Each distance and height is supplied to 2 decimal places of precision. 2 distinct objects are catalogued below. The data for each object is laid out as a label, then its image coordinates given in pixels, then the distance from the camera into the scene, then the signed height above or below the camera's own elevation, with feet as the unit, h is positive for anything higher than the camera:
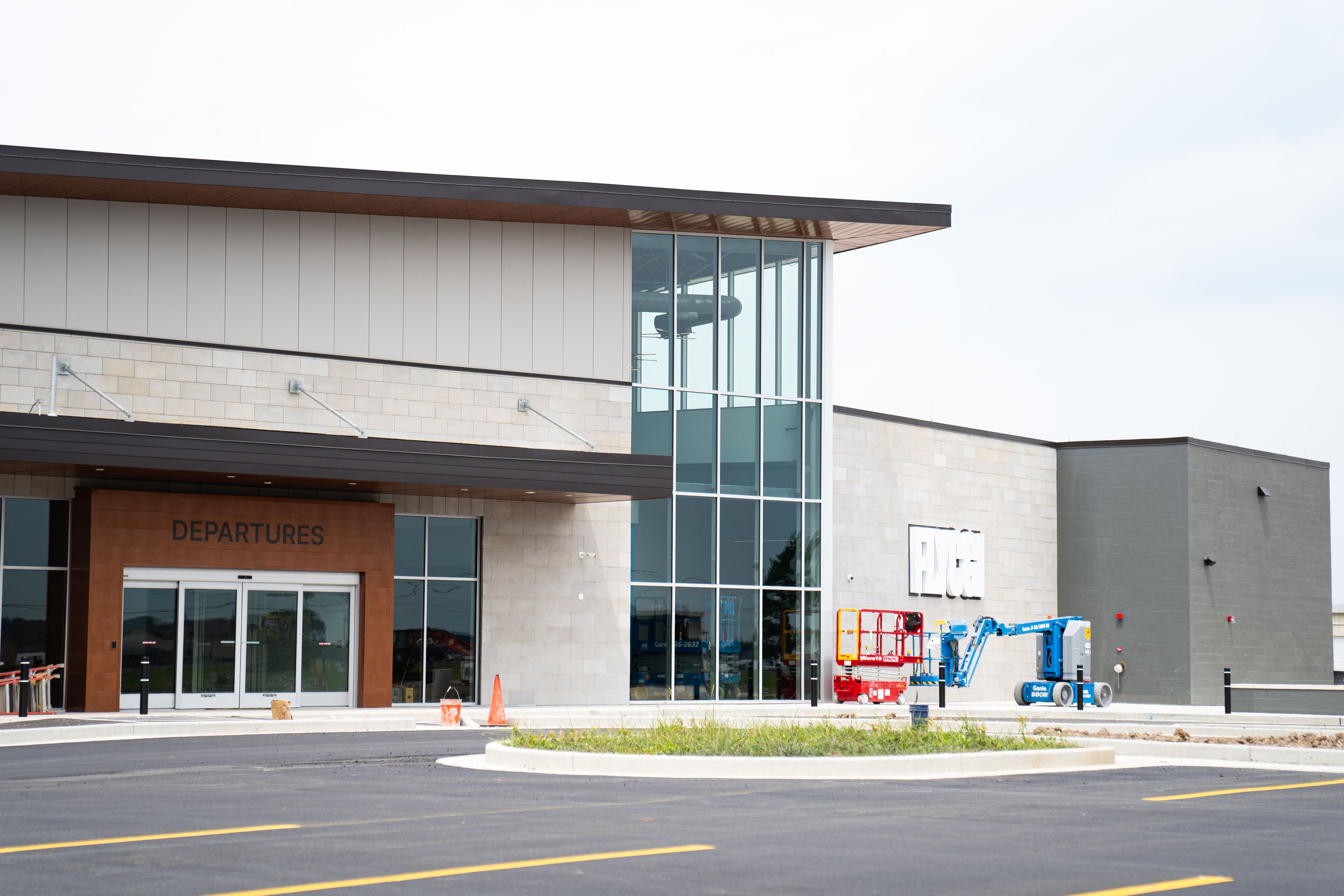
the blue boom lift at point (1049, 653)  110.22 -6.88
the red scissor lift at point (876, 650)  103.71 -6.39
